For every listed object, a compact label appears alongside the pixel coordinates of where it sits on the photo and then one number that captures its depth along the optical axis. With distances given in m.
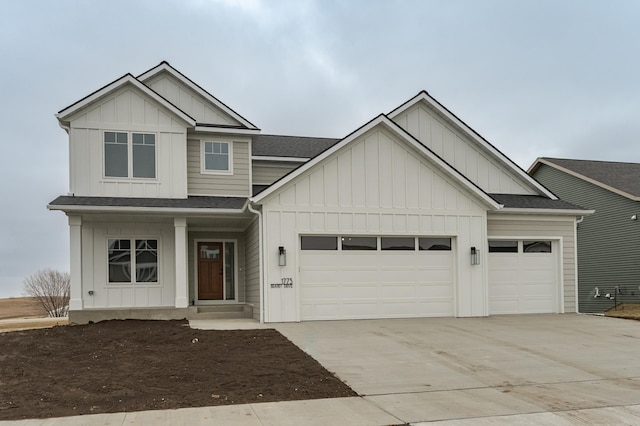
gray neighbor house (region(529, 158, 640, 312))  22.03
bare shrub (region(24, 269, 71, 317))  27.33
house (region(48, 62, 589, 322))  13.94
